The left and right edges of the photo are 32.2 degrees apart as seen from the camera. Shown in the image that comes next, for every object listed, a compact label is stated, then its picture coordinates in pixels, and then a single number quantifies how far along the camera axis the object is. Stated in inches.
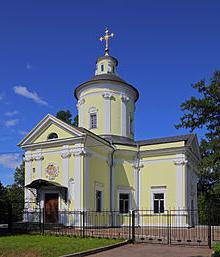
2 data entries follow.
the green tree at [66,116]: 1775.5
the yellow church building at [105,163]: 989.2
